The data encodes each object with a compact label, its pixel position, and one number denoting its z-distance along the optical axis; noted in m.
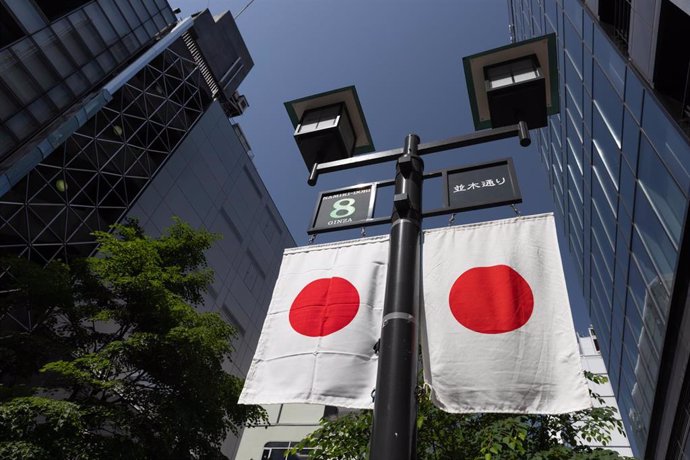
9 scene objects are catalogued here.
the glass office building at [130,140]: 19.56
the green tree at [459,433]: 7.00
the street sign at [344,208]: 4.13
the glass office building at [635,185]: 10.48
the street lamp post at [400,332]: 2.30
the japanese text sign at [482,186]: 3.74
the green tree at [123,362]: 7.80
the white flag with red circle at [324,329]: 3.38
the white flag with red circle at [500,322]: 3.01
